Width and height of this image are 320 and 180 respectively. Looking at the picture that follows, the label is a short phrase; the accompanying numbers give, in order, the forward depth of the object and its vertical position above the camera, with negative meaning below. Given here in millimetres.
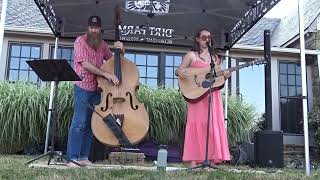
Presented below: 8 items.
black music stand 4684 +633
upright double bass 4859 +197
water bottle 4572 -298
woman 4961 +43
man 4938 +501
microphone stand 4619 +393
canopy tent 6270 +1696
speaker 6707 -227
